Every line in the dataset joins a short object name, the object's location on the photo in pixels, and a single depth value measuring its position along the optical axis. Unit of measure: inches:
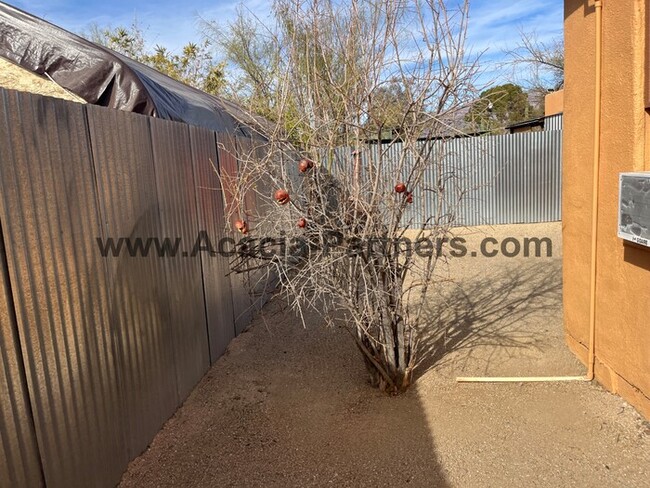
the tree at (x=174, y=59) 575.2
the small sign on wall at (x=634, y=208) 109.2
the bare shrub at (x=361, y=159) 125.0
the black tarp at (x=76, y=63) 163.2
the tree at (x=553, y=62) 730.2
